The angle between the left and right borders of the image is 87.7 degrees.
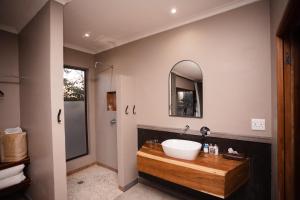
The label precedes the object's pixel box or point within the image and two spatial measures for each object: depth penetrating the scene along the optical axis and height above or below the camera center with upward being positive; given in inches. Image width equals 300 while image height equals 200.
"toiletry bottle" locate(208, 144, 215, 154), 80.7 -26.8
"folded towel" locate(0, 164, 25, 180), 78.6 -36.7
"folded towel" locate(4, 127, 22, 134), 87.3 -16.8
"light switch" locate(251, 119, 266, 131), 69.3 -12.5
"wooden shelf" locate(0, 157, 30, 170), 79.6 -33.3
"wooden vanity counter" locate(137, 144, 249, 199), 61.6 -32.8
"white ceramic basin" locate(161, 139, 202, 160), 73.9 -25.7
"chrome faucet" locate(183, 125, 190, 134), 91.0 -17.8
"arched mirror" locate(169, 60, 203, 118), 88.3 +4.8
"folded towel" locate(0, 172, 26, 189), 79.0 -41.9
